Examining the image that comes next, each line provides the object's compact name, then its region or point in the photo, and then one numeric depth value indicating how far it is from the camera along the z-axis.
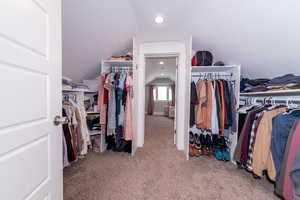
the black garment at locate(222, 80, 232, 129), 2.00
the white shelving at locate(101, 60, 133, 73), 2.38
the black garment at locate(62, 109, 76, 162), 1.62
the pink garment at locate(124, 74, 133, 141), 2.22
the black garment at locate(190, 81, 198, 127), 2.13
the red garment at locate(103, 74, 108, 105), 2.26
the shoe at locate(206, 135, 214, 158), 2.38
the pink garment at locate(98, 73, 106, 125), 2.28
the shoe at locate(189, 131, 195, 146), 2.48
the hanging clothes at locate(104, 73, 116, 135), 2.22
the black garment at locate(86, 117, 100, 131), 2.44
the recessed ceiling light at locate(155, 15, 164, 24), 1.99
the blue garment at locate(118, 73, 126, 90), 2.20
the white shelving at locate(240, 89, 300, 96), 1.29
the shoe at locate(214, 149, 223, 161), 2.24
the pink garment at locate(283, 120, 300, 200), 1.08
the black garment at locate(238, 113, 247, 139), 1.97
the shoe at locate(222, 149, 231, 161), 2.21
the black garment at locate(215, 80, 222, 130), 2.00
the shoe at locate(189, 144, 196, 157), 2.34
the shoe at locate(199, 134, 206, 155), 2.39
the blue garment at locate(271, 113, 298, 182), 1.24
